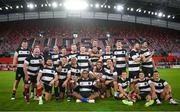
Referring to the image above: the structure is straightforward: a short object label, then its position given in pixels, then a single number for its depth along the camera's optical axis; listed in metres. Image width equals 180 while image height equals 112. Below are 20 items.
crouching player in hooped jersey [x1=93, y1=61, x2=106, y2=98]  9.81
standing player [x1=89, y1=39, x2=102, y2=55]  10.32
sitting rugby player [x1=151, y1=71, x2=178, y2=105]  8.88
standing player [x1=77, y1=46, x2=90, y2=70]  10.11
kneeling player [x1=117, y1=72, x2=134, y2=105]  9.12
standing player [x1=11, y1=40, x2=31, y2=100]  9.74
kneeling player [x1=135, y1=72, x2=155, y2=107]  9.03
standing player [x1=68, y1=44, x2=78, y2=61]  10.37
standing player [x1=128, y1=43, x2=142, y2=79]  9.55
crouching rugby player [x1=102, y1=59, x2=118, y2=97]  9.68
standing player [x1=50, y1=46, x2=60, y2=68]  10.45
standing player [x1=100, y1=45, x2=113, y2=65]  10.44
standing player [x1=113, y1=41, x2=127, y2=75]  10.31
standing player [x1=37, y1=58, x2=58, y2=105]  9.33
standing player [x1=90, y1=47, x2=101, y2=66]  10.59
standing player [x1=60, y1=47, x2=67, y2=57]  10.27
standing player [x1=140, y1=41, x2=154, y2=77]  9.54
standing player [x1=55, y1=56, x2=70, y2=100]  9.84
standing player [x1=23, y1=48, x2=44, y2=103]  9.45
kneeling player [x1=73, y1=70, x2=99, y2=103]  9.40
